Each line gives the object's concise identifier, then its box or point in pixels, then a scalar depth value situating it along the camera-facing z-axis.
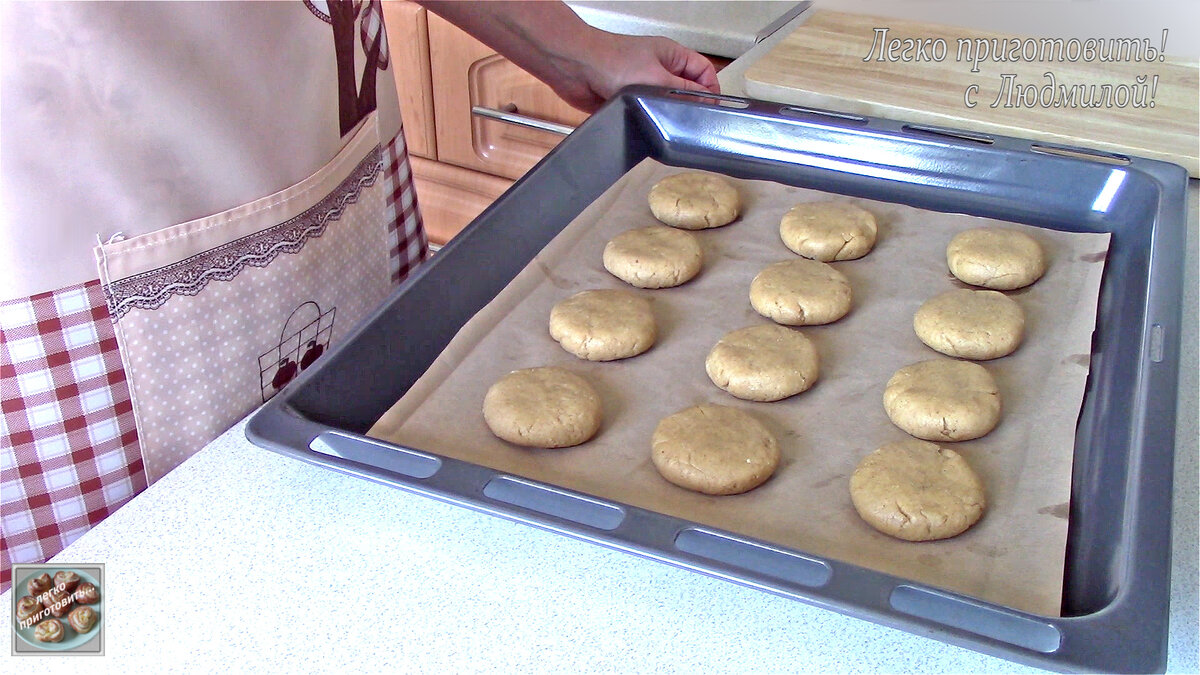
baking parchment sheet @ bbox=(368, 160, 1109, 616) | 0.76
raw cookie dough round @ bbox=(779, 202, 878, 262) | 1.09
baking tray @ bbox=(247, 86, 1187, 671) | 0.61
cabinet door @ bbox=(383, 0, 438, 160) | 2.07
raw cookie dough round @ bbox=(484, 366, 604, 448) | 0.84
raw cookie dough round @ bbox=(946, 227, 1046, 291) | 1.03
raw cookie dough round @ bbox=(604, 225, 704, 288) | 1.07
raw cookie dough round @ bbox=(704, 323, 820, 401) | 0.92
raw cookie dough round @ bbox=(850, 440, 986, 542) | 0.76
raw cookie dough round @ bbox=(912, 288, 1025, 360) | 0.96
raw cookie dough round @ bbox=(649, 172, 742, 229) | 1.15
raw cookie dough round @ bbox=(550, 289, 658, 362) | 0.97
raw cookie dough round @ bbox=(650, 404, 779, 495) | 0.80
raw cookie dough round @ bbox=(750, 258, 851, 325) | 1.01
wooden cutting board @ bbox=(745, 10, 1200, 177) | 1.24
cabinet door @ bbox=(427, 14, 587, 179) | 2.05
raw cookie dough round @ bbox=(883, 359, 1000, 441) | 0.87
